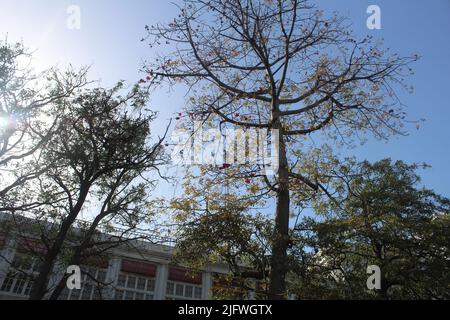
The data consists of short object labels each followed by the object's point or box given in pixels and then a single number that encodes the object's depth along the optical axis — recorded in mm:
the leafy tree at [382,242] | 7367
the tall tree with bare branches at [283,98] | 9859
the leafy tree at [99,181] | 10477
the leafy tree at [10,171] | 10922
